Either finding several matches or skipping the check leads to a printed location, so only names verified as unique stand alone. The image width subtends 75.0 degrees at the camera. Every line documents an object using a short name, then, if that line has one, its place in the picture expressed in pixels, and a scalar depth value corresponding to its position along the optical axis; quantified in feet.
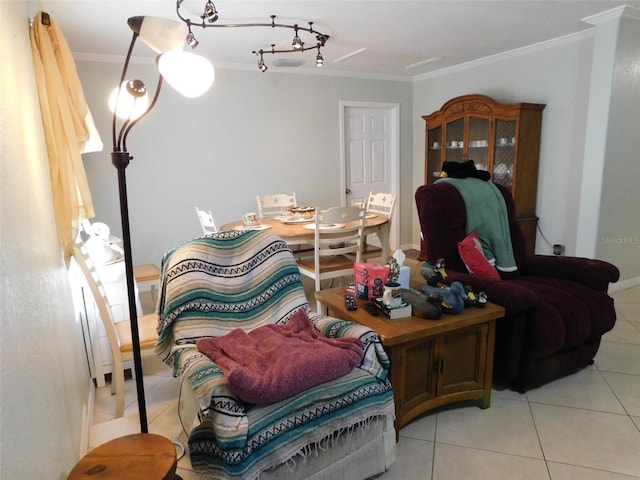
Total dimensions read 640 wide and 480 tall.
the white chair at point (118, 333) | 6.04
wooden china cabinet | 12.81
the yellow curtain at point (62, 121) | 5.50
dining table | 10.15
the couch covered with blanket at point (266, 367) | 4.49
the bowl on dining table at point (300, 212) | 11.90
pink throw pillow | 7.89
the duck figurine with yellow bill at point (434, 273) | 7.36
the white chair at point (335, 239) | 10.04
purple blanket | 4.51
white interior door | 16.79
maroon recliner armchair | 6.94
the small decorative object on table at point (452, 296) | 6.36
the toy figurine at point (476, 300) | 6.63
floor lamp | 4.58
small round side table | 3.81
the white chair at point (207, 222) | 10.25
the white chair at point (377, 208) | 11.59
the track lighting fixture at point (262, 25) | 8.20
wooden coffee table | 5.90
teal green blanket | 8.38
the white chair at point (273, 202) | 13.96
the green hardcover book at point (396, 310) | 6.15
